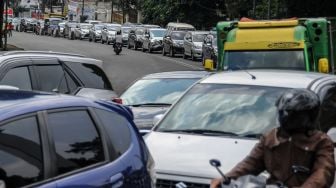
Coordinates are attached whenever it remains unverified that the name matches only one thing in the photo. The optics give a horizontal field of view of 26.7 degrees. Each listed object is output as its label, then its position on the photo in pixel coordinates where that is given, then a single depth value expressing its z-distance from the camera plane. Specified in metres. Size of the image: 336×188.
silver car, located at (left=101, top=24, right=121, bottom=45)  58.19
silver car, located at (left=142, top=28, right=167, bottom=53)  47.81
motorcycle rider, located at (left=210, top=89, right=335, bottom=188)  4.30
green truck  13.16
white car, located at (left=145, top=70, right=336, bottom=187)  6.00
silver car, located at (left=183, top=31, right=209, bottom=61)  39.62
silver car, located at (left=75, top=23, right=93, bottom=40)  66.81
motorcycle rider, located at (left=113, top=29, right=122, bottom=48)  47.02
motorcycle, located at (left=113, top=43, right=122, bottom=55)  43.91
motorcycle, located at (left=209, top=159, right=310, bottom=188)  4.01
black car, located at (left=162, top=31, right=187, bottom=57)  43.28
